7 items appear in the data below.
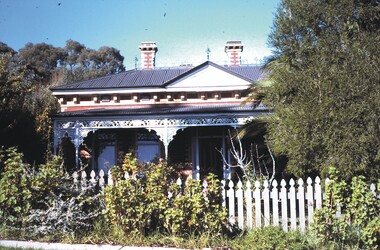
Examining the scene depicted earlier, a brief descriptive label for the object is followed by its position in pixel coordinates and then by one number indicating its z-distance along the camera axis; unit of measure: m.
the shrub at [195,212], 6.02
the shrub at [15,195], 6.20
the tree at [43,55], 45.16
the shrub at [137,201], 6.10
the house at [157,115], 14.53
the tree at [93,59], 46.34
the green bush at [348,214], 5.68
